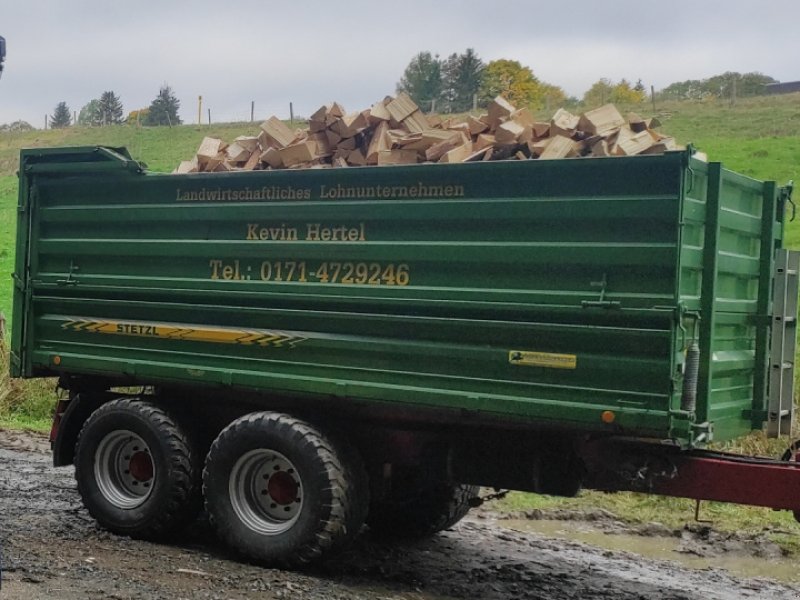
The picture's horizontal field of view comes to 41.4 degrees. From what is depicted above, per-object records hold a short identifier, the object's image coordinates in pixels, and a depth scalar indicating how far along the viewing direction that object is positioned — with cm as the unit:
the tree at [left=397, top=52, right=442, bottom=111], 5856
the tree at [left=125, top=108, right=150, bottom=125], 5596
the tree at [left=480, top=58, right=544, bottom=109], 5122
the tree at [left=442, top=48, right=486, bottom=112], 5880
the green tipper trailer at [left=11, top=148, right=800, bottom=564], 529
